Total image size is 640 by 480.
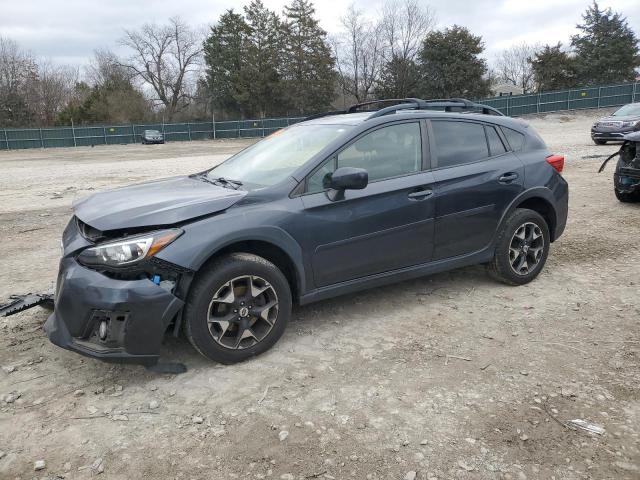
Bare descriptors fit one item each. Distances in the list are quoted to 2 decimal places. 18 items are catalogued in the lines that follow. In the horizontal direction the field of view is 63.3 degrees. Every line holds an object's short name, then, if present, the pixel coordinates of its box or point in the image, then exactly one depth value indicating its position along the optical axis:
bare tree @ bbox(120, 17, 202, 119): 61.94
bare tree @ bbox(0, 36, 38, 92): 56.91
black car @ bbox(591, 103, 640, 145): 17.27
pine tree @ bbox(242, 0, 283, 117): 53.62
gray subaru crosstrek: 3.16
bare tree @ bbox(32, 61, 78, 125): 59.19
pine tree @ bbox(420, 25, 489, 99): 47.34
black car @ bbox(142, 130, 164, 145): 43.38
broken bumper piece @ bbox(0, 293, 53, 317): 3.72
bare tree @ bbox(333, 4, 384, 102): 56.82
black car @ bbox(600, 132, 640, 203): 7.73
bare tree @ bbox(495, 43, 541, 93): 76.54
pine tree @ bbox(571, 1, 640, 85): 49.40
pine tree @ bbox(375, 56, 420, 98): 50.62
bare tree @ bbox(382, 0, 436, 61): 54.12
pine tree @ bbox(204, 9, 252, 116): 55.06
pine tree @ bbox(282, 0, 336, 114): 52.44
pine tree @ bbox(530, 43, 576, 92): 49.84
